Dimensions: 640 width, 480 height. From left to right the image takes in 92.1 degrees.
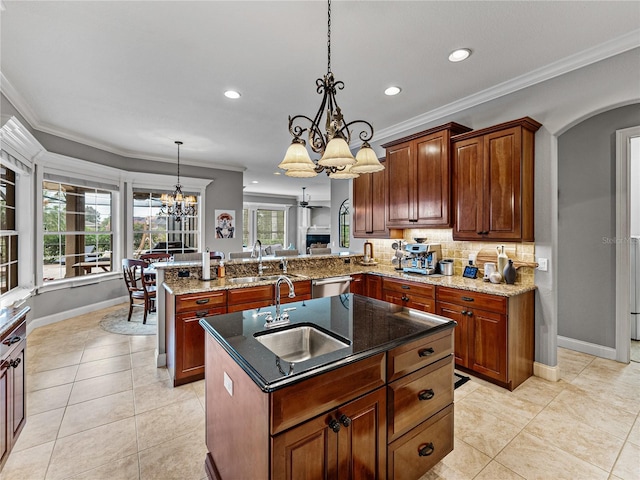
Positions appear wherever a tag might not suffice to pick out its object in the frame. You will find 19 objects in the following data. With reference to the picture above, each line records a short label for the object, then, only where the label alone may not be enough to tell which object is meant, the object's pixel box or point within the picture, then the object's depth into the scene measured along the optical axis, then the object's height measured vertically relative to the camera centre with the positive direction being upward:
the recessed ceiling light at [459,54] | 2.58 +1.57
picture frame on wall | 7.12 +0.37
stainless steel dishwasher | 3.57 -0.57
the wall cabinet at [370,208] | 4.29 +0.44
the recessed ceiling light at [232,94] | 3.35 +1.60
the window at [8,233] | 3.65 +0.08
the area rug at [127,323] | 4.39 -1.29
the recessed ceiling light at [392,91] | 3.27 +1.59
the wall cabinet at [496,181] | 2.89 +0.56
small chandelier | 5.82 +0.70
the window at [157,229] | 6.30 +0.21
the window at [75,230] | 4.82 +0.16
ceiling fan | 11.21 +1.26
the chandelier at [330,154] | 1.78 +0.52
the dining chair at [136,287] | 4.63 -0.72
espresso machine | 3.68 -0.23
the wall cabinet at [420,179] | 3.42 +0.71
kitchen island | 1.16 -0.70
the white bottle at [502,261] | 3.12 -0.24
